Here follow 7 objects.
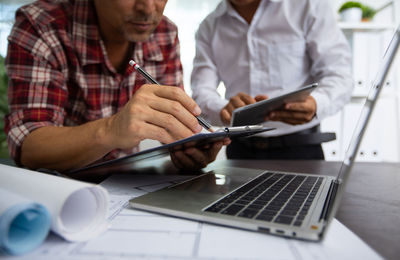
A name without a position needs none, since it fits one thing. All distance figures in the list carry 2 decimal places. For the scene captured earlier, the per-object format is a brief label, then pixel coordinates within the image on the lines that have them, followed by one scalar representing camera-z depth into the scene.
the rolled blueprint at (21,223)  0.22
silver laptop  0.26
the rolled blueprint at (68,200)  0.25
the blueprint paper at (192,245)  0.24
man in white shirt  0.99
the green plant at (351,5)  1.84
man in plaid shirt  0.48
